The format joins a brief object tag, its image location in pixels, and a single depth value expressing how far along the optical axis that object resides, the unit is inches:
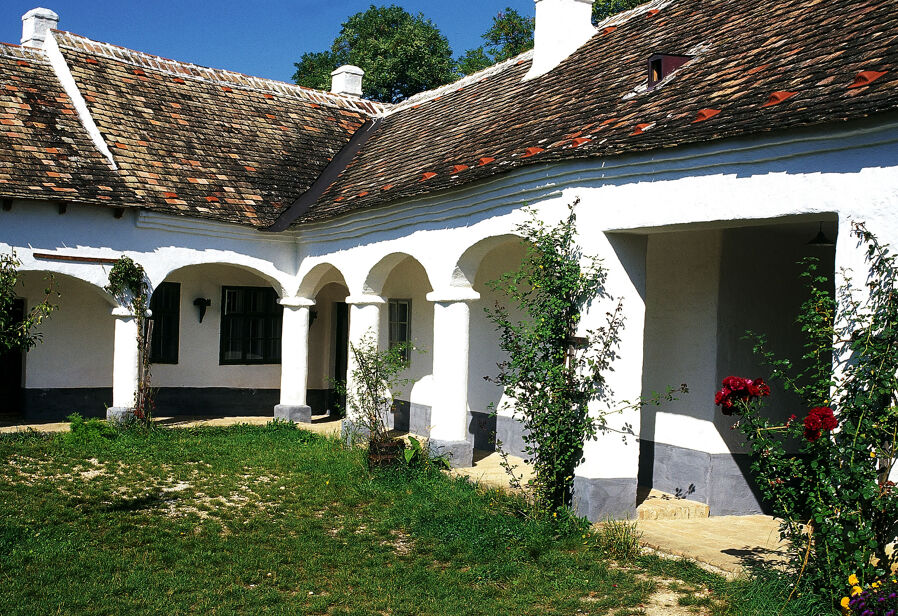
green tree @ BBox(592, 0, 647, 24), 929.4
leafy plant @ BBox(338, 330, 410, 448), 433.4
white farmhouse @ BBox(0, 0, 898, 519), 279.9
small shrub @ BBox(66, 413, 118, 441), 477.1
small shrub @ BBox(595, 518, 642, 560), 283.9
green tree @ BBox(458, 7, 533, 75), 1122.0
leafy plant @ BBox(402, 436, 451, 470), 402.0
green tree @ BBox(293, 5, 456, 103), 1211.2
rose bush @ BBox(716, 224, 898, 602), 214.7
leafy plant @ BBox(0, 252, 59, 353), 301.0
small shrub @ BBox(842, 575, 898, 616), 199.5
